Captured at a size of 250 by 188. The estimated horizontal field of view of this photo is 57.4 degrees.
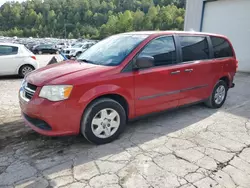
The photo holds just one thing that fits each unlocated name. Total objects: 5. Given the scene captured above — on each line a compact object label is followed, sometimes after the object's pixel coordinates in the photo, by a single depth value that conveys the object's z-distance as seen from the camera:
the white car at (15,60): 8.02
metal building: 9.37
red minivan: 2.99
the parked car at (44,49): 27.91
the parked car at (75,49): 21.03
